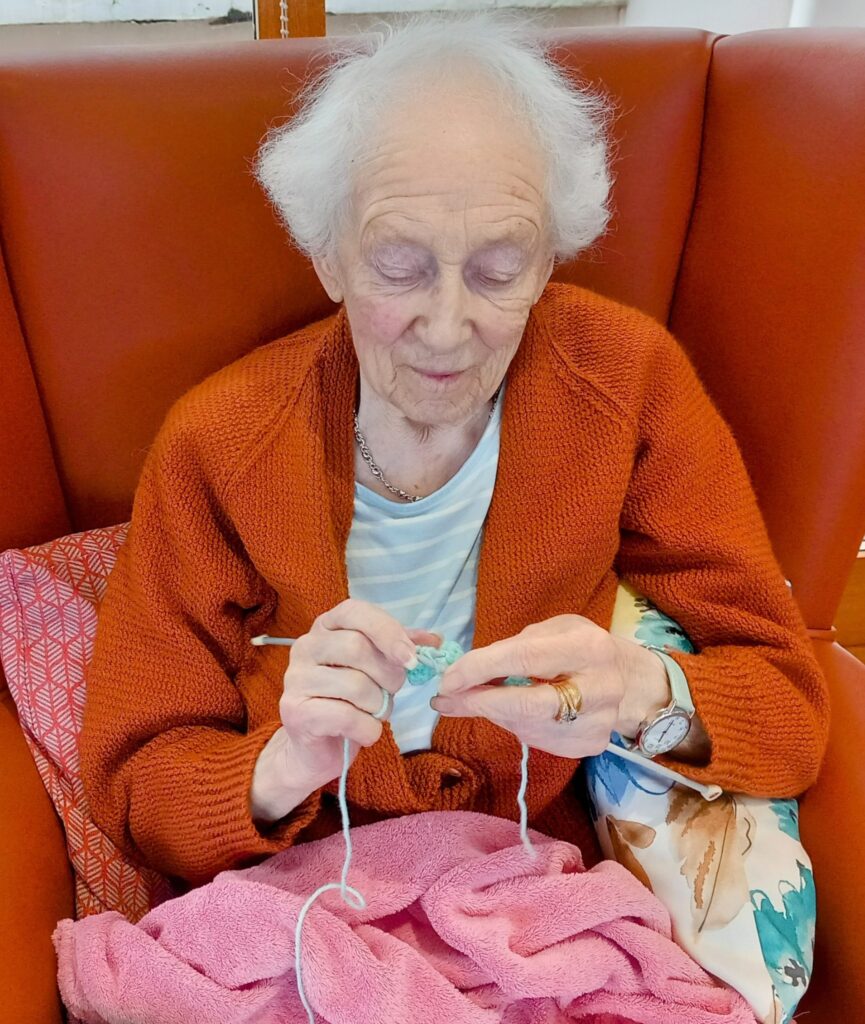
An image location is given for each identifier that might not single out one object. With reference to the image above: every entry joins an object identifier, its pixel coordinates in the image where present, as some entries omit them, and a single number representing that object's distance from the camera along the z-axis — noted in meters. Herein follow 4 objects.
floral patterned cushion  0.89
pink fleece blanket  0.84
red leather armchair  1.08
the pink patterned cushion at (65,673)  1.06
